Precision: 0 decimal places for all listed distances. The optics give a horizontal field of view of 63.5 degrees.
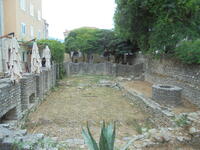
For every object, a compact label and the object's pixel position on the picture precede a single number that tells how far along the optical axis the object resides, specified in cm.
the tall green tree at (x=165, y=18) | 856
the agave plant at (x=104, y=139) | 281
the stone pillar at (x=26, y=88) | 663
